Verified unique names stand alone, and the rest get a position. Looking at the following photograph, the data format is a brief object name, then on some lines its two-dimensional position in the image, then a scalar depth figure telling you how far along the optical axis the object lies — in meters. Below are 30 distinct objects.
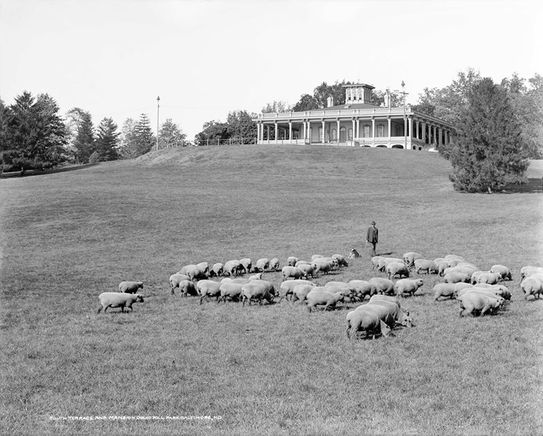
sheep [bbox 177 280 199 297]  20.70
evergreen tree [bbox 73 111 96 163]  122.56
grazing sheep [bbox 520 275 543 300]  17.72
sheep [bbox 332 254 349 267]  26.05
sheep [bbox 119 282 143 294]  20.50
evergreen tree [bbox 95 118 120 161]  121.38
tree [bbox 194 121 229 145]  115.38
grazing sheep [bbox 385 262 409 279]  22.81
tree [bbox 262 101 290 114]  161.93
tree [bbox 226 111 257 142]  115.25
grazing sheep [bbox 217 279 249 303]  19.25
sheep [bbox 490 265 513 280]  21.58
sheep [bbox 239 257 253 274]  24.99
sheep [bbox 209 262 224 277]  24.31
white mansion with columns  95.50
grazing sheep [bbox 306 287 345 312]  17.53
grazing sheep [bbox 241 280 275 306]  18.69
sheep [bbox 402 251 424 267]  26.02
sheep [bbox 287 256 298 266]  25.09
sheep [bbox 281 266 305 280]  22.90
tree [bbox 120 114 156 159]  136.62
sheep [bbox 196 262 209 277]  23.72
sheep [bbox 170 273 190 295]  21.42
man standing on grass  28.34
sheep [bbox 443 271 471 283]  20.44
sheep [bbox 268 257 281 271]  25.41
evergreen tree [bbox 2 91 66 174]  79.69
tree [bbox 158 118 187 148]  148.98
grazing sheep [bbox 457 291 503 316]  15.85
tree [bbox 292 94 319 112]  152.12
